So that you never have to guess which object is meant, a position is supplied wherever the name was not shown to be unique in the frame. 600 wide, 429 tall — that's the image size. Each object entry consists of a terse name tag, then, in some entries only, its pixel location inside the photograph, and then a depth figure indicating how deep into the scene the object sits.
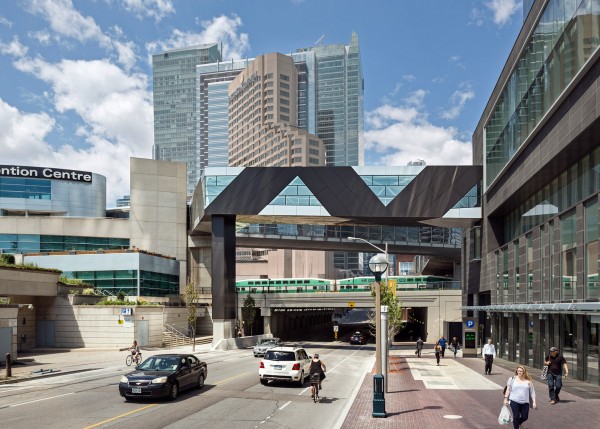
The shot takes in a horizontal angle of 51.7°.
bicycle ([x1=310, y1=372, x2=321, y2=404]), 21.27
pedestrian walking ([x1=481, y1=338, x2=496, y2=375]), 30.69
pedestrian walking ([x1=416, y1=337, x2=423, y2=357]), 46.52
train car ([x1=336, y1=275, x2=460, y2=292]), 71.38
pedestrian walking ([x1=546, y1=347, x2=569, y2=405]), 20.03
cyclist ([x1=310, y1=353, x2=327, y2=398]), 21.41
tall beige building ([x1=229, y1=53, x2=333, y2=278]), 167.12
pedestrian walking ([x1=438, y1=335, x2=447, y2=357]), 40.69
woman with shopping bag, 13.90
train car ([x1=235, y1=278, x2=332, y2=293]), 74.06
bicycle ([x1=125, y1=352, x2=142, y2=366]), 37.19
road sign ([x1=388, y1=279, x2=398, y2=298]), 37.66
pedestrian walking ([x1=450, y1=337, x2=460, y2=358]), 43.66
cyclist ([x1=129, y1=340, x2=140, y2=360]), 37.22
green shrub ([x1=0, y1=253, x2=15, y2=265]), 44.33
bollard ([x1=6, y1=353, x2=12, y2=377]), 28.05
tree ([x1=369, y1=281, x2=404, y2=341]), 42.91
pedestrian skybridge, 52.12
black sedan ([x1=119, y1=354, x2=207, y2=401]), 20.67
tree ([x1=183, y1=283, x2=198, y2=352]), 58.72
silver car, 45.41
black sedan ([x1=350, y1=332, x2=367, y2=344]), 72.50
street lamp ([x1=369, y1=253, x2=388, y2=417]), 18.19
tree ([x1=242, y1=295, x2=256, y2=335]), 71.46
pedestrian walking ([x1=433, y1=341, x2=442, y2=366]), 37.06
